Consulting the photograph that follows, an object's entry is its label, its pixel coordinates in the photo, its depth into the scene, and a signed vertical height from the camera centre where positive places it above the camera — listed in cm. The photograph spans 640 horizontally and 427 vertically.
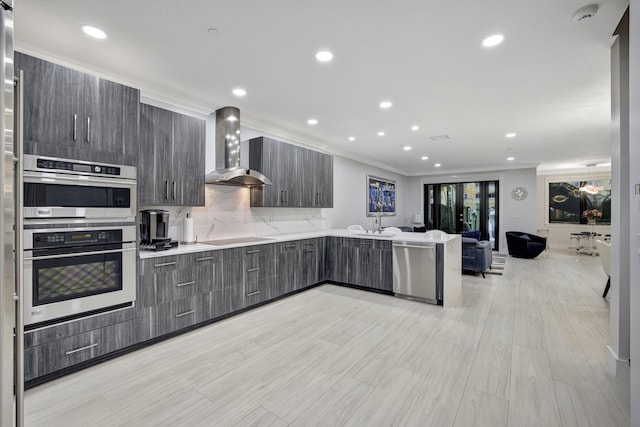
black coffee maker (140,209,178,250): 303 -14
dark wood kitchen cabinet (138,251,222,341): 261 -74
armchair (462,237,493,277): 537 -76
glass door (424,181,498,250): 912 +23
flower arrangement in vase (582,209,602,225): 878 -1
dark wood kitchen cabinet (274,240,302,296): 390 -72
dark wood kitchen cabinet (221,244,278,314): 326 -74
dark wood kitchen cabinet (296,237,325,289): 432 -73
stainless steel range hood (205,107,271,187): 375 +94
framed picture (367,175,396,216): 768 +54
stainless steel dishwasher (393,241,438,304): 387 -77
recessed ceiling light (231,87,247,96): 327 +141
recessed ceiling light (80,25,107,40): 218 +140
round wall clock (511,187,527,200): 852 +64
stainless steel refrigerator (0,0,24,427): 100 -2
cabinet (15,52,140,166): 204 +77
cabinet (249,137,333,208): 421 +65
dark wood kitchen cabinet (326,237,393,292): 429 -74
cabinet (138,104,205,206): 291 +60
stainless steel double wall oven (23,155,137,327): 203 -18
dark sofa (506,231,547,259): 750 -78
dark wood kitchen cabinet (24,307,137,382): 203 -97
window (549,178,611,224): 912 +46
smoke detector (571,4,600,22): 191 +136
